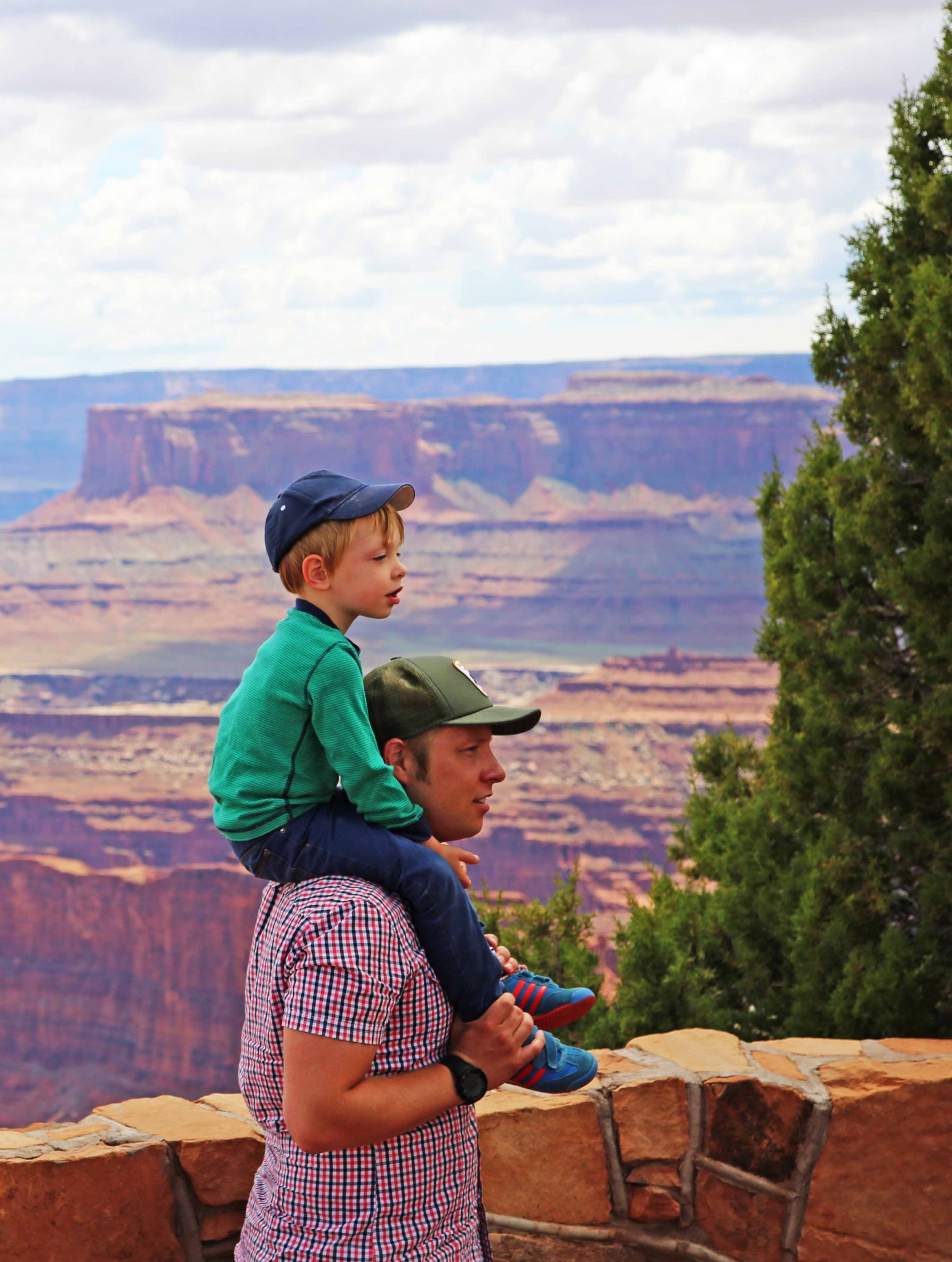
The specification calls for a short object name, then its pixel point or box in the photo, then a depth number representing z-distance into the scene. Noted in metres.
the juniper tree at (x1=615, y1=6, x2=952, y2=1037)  4.90
